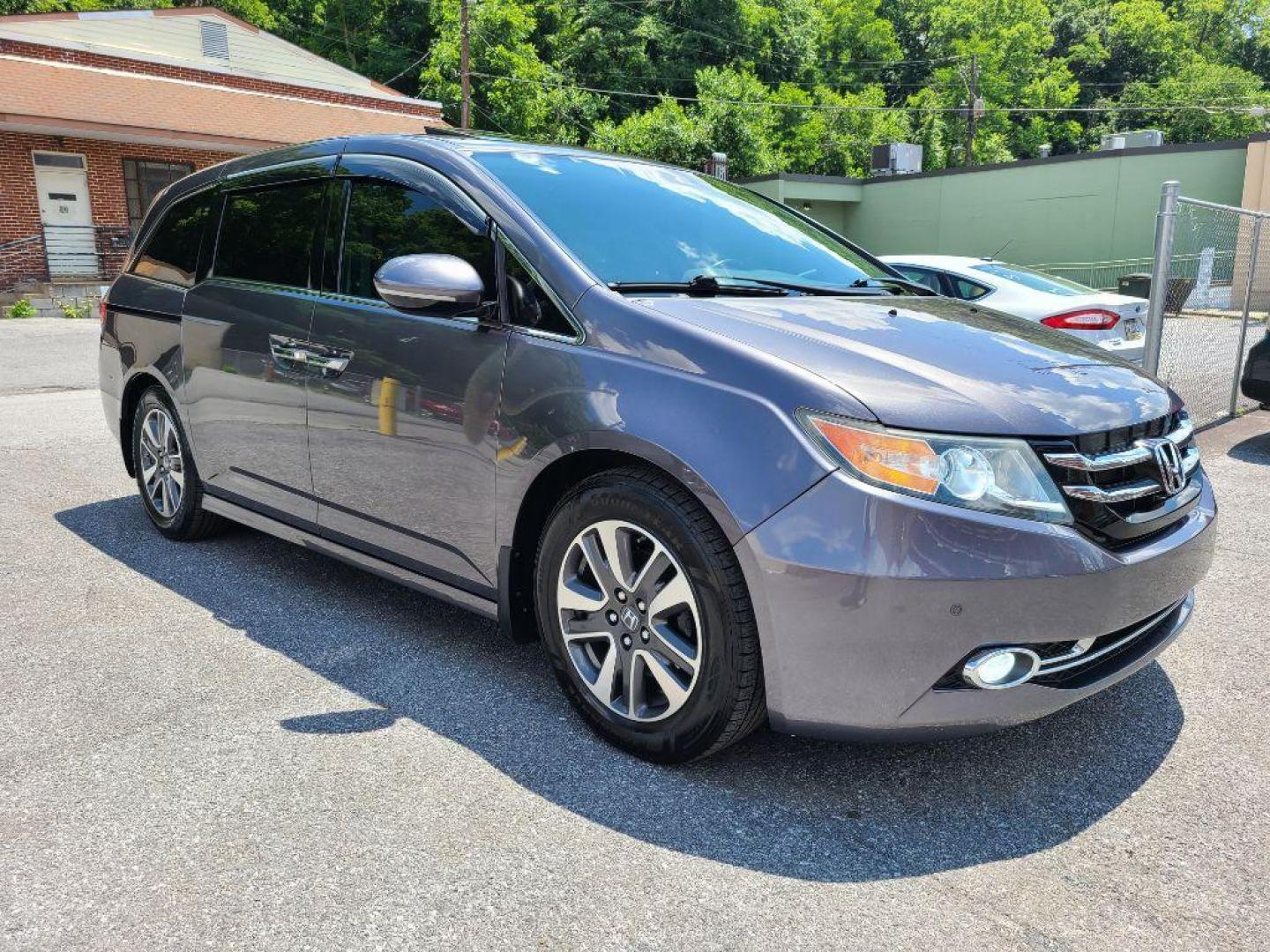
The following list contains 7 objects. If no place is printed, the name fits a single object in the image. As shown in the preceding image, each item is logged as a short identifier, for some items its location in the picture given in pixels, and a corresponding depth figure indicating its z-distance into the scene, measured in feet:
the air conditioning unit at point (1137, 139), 112.37
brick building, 71.56
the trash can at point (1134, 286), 55.84
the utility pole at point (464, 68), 103.76
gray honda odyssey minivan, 7.85
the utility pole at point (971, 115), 155.63
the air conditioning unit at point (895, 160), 126.93
